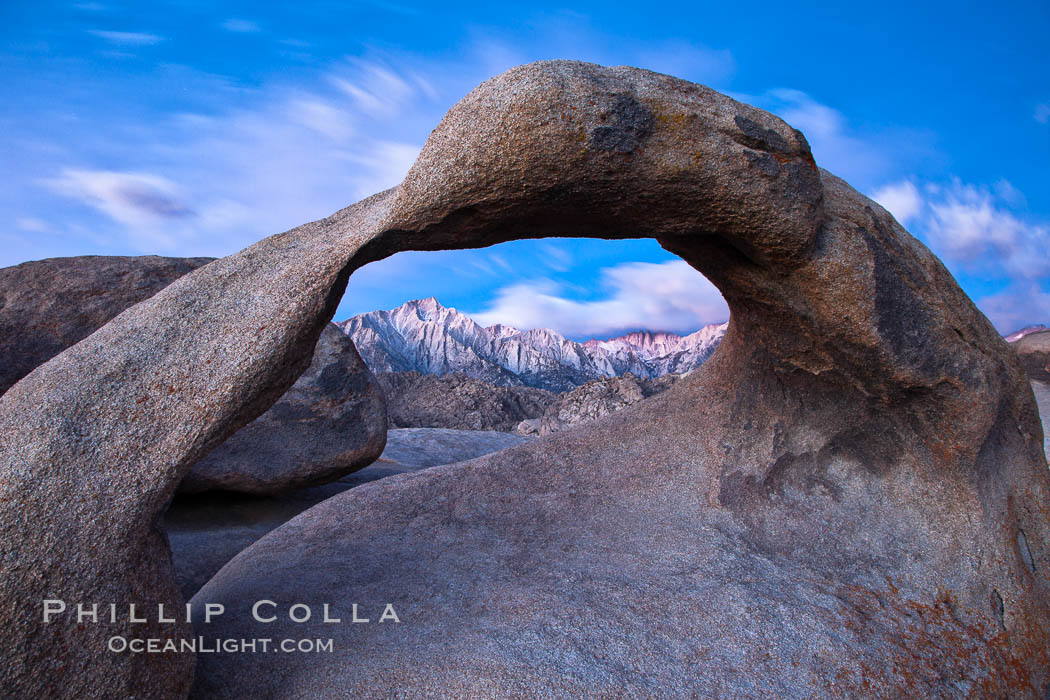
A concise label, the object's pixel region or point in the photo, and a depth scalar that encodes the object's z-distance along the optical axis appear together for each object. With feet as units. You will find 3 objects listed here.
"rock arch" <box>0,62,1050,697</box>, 7.73
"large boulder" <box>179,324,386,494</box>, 17.87
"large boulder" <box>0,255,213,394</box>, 14.90
